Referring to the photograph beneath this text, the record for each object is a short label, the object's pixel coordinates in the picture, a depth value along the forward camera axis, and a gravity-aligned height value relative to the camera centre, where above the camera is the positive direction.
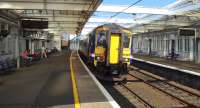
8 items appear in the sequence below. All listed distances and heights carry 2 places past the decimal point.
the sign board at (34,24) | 12.30 +1.86
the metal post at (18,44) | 11.76 +0.34
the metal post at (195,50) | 18.50 -0.25
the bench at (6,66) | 9.75 -0.98
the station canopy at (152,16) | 14.37 +3.44
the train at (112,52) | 9.37 -0.18
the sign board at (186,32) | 16.36 +1.59
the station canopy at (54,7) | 11.63 +3.12
